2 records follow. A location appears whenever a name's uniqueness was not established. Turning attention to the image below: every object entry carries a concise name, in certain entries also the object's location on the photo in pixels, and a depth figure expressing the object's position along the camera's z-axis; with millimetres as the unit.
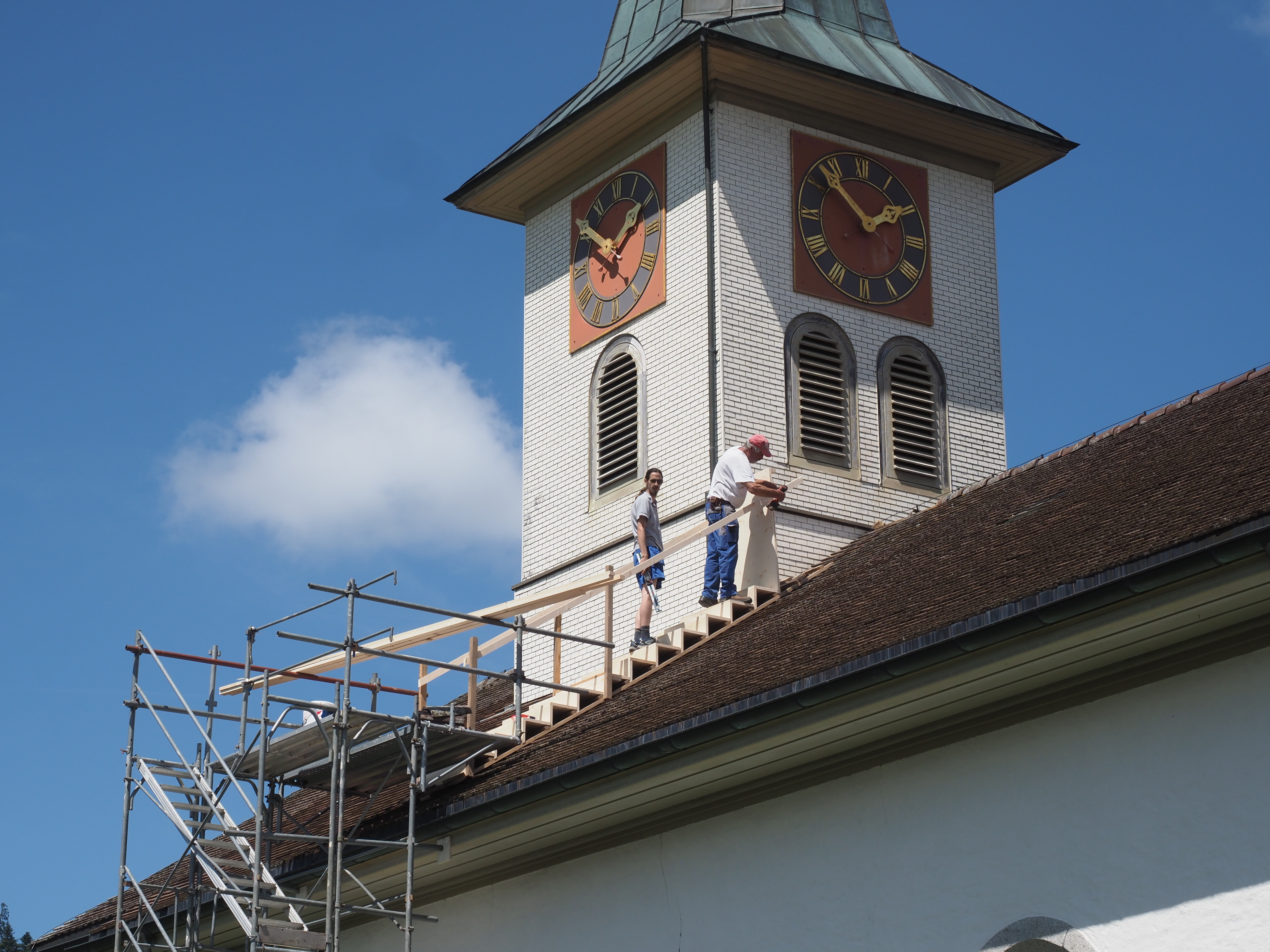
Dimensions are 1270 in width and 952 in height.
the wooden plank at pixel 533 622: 18719
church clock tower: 23406
